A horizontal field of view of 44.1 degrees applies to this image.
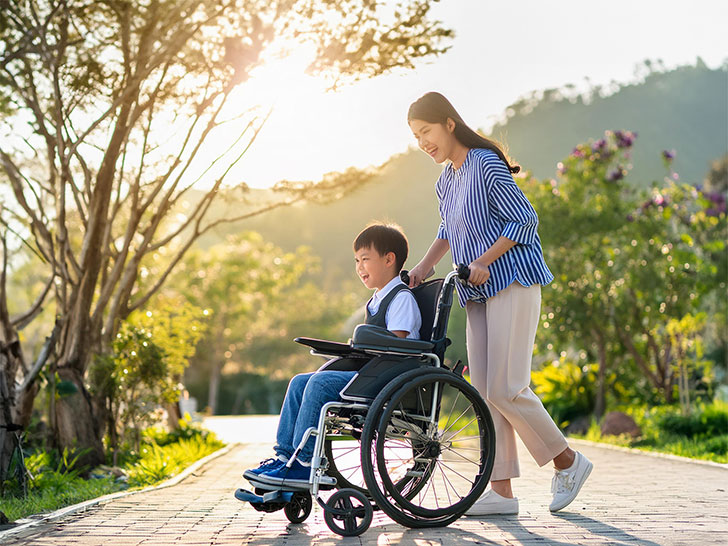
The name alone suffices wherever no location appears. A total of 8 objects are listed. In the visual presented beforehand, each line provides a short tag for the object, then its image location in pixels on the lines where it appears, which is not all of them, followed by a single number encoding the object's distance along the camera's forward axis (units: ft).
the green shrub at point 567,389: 41.75
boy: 11.05
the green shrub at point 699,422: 29.39
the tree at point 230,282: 105.50
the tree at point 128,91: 22.35
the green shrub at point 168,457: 20.19
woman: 12.60
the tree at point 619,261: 37.99
